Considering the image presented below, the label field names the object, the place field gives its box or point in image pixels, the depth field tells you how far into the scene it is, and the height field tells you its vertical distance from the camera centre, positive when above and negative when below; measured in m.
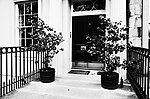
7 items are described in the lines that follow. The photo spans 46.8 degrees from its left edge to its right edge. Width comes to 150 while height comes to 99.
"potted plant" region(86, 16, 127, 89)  4.16 -0.13
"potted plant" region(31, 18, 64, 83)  4.78 +0.02
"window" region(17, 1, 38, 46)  6.39 +1.01
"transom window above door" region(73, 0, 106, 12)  5.73 +1.35
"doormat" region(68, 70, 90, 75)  5.78 -0.93
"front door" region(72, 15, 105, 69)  6.38 +0.07
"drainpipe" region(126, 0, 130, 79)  5.52 +1.05
